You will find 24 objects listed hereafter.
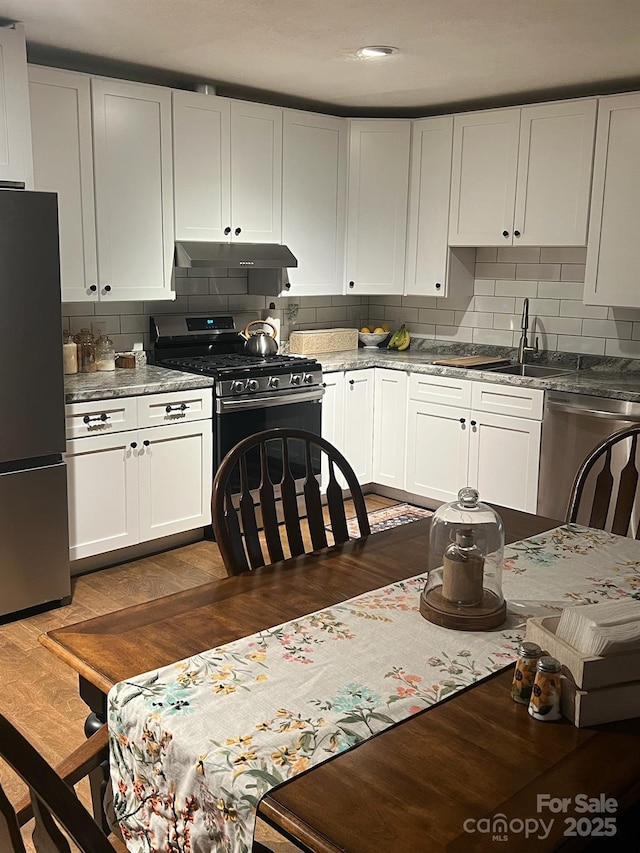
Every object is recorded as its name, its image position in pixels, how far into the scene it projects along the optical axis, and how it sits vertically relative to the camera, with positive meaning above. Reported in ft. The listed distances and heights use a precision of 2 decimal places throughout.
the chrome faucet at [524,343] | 16.53 -1.23
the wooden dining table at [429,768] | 3.62 -2.32
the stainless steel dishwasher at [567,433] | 13.51 -2.50
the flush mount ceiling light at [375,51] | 12.18 +3.27
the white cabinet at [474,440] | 14.78 -2.95
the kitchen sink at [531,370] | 15.70 -1.69
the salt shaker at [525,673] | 4.58 -2.12
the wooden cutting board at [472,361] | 16.16 -1.59
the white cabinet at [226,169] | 14.40 +1.84
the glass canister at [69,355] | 13.42 -1.35
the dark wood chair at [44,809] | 3.19 -2.08
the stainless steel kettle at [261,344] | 15.96 -1.32
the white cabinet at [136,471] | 12.65 -3.13
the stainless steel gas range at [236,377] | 14.43 -1.79
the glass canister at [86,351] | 13.91 -1.33
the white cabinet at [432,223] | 16.60 +1.10
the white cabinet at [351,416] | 16.43 -2.76
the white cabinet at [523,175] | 14.53 +1.87
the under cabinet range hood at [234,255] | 14.51 +0.33
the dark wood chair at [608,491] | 8.07 -1.99
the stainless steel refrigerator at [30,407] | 10.81 -1.82
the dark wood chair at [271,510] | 6.86 -2.00
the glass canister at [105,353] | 14.07 -1.37
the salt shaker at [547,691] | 4.46 -2.15
